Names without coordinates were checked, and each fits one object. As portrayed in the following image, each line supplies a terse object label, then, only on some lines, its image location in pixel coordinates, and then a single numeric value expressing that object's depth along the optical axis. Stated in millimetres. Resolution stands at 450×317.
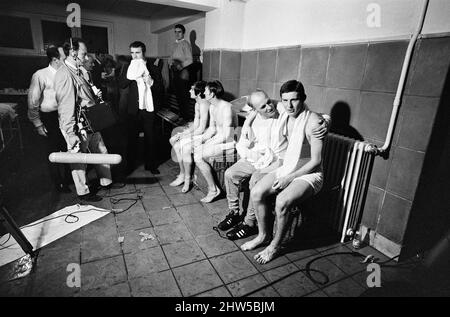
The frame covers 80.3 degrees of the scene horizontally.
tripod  2203
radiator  2742
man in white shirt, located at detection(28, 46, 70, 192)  3219
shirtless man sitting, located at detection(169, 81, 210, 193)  3938
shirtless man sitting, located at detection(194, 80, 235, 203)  3689
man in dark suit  4137
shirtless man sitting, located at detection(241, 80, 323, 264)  2541
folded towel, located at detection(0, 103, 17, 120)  4043
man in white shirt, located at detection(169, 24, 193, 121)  5852
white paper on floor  2602
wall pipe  2277
